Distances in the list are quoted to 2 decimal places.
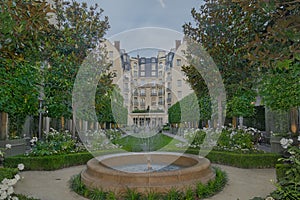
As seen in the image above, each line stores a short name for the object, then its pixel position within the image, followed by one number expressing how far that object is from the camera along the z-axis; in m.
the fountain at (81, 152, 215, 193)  4.91
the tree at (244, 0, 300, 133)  2.95
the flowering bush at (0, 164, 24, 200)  2.88
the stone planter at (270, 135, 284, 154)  9.38
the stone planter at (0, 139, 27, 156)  9.34
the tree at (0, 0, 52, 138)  2.67
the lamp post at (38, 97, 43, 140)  13.32
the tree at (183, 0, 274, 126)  9.50
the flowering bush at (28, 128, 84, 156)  8.41
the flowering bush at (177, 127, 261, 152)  8.97
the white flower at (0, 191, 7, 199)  2.87
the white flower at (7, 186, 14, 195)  2.89
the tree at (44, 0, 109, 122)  10.99
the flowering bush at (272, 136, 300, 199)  3.81
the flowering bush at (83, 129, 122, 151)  10.37
